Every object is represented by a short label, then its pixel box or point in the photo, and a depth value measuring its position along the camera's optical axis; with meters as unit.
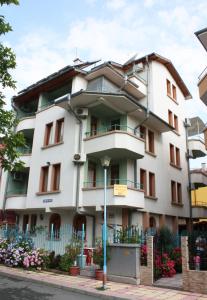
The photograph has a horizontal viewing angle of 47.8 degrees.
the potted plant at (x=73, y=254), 10.76
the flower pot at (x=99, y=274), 9.97
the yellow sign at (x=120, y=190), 12.80
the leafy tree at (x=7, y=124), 7.66
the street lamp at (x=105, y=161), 9.54
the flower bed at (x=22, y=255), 11.68
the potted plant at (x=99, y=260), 10.03
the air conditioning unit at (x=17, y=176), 18.56
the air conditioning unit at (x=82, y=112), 15.24
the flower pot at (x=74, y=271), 10.72
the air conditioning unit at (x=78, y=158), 14.47
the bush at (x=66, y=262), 11.16
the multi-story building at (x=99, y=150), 14.28
